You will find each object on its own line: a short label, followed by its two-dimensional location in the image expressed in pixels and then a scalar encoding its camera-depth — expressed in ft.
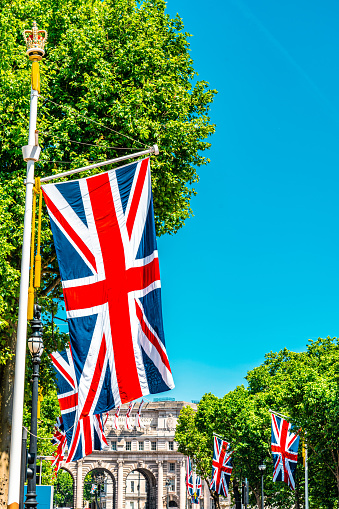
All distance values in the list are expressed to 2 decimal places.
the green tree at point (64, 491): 510.99
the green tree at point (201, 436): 219.00
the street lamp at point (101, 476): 402.27
